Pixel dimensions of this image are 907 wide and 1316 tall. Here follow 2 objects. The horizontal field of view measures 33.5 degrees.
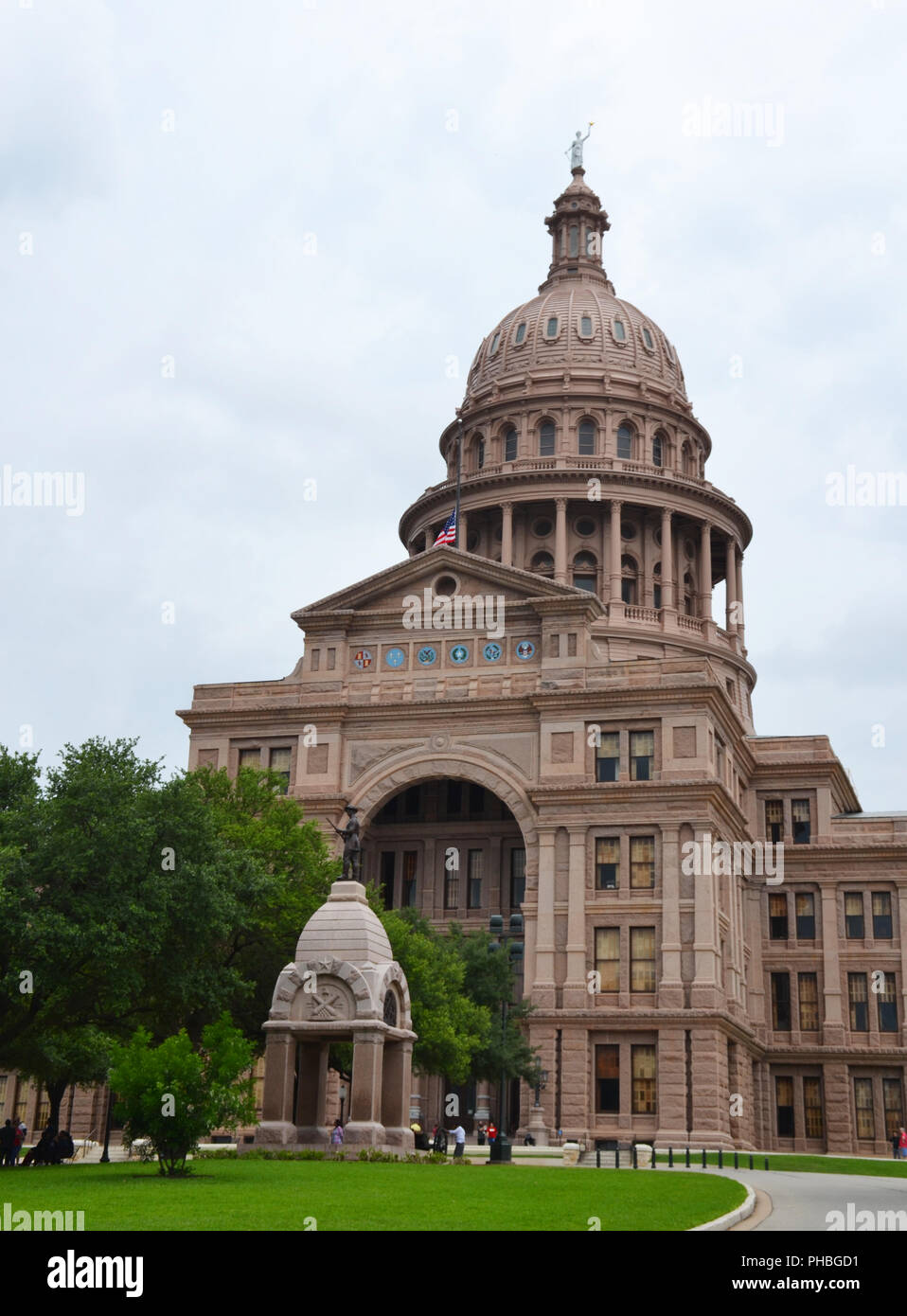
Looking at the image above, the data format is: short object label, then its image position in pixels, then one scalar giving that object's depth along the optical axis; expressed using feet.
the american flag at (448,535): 235.40
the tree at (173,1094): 98.89
